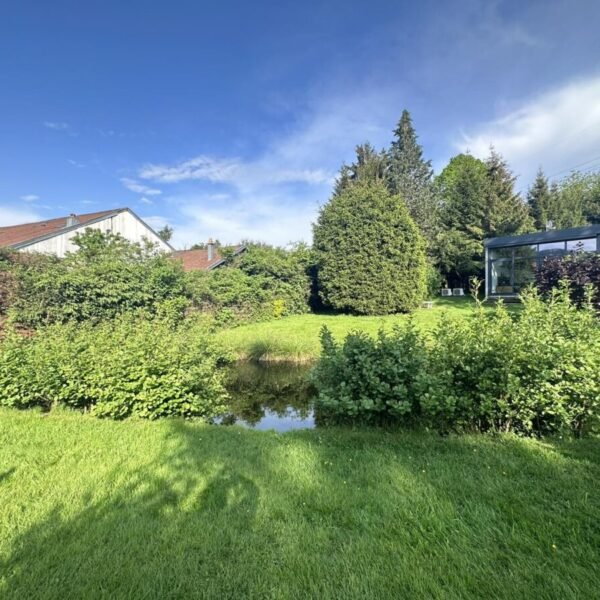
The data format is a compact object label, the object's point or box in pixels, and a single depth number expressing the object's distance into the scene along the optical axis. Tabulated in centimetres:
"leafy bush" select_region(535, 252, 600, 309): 843
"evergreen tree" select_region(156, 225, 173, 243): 5494
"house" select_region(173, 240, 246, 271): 2247
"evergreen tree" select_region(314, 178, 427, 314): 1395
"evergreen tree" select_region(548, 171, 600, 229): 2791
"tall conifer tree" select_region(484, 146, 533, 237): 2227
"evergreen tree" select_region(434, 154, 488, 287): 2222
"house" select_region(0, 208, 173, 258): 1655
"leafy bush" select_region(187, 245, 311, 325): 1248
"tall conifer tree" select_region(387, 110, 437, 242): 2358
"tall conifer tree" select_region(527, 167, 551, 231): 2764
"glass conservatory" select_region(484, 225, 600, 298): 1434
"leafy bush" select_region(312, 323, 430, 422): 362
